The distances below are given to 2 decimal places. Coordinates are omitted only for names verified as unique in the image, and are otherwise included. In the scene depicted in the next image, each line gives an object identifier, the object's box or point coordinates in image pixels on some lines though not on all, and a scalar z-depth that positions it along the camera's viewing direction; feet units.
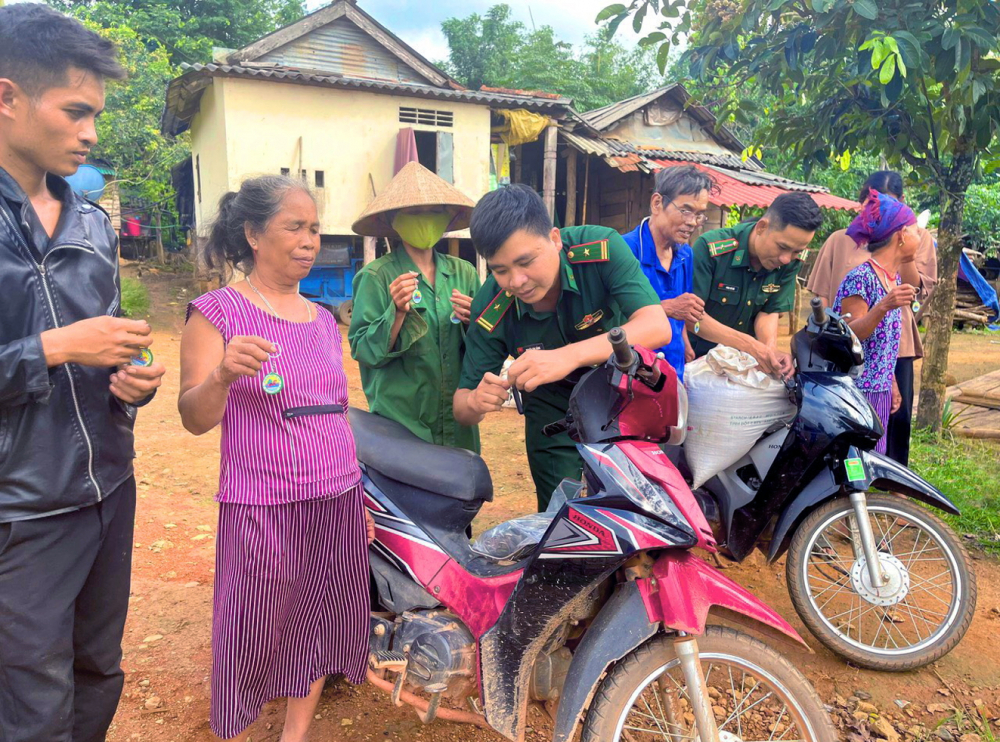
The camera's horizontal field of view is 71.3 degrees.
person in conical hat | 8.53
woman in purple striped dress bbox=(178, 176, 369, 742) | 6.23
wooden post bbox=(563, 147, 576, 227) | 46.75
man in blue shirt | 10.77
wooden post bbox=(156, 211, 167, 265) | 59.41
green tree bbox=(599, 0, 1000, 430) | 10.80
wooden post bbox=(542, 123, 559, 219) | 41.70
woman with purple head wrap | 10.90
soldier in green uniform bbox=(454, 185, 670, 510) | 6.66
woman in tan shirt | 12.42
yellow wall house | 36.70
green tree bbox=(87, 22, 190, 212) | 47.39
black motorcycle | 8.55
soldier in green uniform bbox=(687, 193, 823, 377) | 10.23
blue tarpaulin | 31.50
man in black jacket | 4.96
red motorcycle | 5.52
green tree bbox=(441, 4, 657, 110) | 82.38
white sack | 8.73
